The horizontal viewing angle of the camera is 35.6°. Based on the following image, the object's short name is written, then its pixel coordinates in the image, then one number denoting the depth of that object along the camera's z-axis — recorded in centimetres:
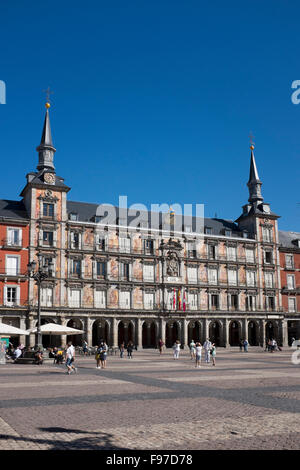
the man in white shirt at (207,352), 3067
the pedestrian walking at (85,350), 4119
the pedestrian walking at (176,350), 3572
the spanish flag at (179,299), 5746
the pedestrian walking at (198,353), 2697
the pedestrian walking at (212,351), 2872
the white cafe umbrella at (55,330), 3388
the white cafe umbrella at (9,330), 3029
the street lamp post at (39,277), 2960
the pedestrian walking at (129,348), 3722
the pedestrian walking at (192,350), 3389
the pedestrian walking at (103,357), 2595
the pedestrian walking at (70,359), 2253
